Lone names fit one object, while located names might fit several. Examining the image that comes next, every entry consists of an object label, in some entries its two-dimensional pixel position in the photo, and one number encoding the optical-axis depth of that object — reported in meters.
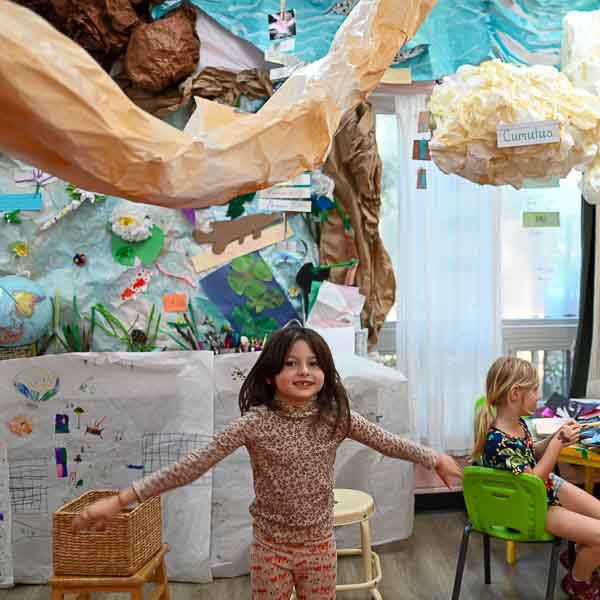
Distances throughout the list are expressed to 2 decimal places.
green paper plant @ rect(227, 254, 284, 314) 3.04
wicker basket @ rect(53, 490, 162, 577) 2.19
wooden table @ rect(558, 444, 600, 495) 2.52
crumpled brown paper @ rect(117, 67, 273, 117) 2.92
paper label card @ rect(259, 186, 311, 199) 3.04
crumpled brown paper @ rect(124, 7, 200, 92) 2.82
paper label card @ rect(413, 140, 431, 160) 2.68
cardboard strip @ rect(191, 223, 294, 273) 3.03
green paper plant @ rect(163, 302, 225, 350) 2.99
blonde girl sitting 2.19
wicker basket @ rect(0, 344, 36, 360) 2.84
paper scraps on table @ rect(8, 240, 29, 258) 2.94
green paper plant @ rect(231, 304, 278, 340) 3.04
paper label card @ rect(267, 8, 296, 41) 2.81
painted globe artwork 2.56
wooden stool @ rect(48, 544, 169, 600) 2.16
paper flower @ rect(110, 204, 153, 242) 2.94
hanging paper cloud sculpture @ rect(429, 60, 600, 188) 1.73
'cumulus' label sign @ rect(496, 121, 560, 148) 1.69
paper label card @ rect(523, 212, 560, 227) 3.37
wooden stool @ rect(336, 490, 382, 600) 2.46
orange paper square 3.01
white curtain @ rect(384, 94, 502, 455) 3.23
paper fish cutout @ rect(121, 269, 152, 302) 2.98
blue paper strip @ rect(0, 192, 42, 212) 2.93
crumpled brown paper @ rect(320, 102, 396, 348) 3.06
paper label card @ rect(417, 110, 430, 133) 2.54
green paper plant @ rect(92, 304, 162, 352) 2.96
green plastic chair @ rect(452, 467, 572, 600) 2.16
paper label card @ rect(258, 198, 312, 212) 3.04
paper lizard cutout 3.03
